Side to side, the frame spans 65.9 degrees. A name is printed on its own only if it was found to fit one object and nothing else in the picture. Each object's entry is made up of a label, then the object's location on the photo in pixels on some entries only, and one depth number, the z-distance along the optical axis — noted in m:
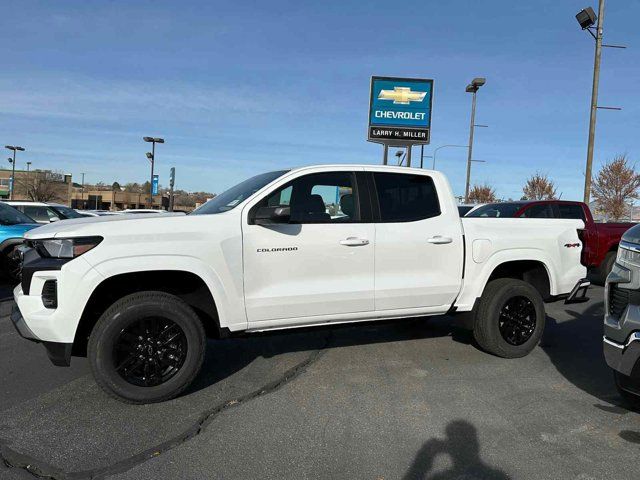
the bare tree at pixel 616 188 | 35.97
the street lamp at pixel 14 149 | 52.67
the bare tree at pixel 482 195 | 57.63
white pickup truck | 3.79
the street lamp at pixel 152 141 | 36.97
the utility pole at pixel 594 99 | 15.52
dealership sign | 19.48
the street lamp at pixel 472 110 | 25.77
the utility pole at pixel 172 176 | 28.84
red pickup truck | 10.34
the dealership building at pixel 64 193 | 67.19
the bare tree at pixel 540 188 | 44.65
